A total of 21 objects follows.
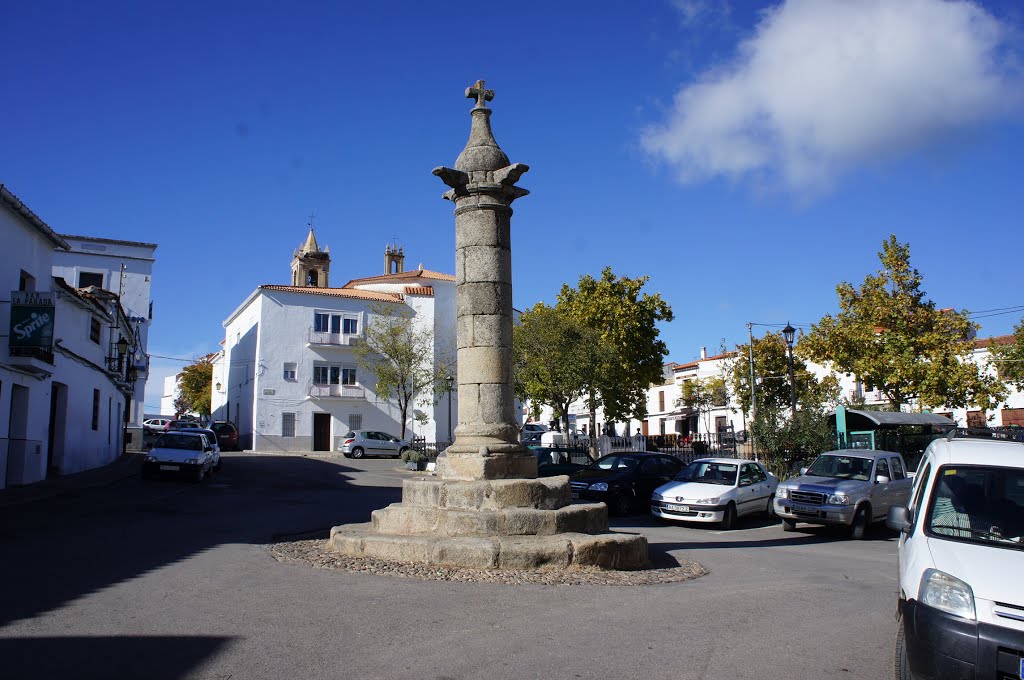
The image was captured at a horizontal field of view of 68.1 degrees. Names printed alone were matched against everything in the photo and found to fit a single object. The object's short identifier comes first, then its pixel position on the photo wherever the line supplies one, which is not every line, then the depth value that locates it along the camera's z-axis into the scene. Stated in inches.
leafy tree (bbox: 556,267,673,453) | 1414.9
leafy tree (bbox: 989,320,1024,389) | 998.4
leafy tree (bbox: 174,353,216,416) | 2760.8
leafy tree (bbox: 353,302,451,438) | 1636.3
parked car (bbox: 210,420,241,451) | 1560.0
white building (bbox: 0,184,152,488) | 706.8
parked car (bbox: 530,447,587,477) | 766.5
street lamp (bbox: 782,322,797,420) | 944.3
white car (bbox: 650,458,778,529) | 578.2
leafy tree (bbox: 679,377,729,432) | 2250.2
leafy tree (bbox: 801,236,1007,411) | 976.3
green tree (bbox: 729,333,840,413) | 1668.3
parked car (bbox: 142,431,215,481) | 851.4
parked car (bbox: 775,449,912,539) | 547.5
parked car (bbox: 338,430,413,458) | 1454.2
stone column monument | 350.6
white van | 161.8
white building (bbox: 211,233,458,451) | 1697.8
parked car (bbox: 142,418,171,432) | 2006.0
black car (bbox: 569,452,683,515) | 651.5
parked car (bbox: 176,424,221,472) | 963.0
